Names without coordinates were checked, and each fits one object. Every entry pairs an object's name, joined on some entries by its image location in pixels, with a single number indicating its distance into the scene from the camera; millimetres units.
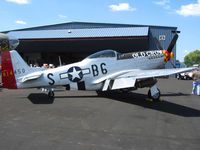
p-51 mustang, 8856
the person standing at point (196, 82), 11667
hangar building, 27438
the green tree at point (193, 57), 134275
